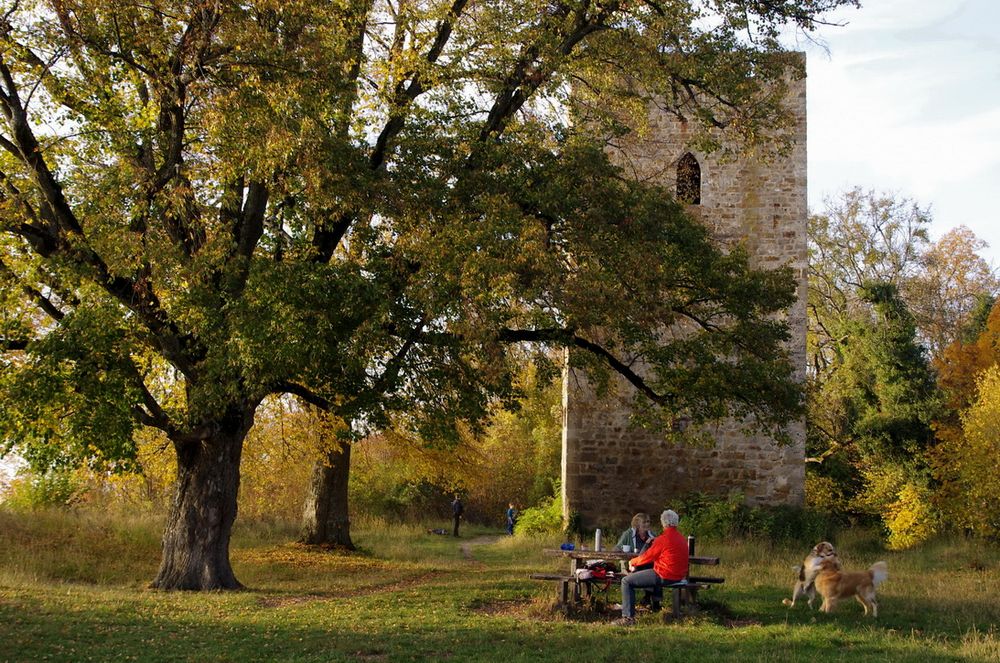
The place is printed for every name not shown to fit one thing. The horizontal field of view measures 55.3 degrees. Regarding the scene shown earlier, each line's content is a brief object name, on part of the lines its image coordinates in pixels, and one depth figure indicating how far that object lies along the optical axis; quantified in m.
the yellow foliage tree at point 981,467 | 18.62
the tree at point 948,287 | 35.28
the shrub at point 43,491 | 20.34
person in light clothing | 11.55
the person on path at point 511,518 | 29.58
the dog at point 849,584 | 10.13
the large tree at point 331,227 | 10.86
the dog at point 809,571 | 10.62
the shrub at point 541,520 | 22.45
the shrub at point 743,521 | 20.22
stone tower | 21.33
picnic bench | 10.60
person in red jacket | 9.87
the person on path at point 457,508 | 29.59
